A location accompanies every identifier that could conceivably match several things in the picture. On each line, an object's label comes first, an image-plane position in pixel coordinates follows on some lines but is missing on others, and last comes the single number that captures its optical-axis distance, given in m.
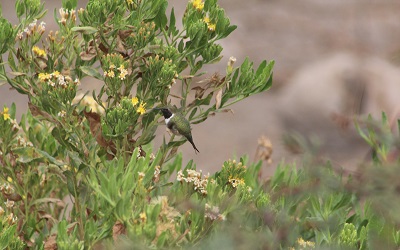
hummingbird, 7.99
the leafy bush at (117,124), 7.09
